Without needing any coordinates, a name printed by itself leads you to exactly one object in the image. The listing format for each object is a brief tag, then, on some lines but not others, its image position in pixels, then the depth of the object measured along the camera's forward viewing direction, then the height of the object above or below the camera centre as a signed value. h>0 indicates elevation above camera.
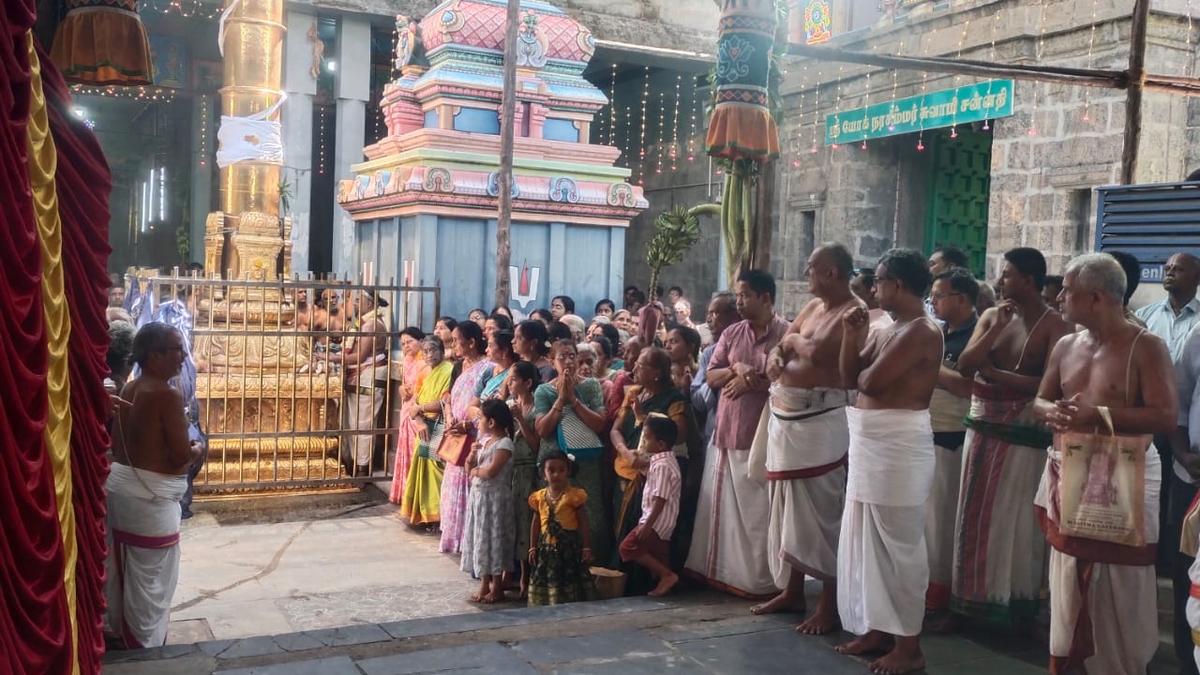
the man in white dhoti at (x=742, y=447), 5.18 -0.73
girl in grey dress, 6.14 -1.26
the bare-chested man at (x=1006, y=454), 4.54 -0.61
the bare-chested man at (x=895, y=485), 4.16 -0.70
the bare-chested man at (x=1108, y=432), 3.64 -0.40
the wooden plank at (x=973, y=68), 6.05 +1.51
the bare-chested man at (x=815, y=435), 4.62 -0.58
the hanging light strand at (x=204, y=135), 21.89 +2.92
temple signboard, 11.38 +2.26
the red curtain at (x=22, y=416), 2.61 -0.37
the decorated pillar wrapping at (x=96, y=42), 4.36 +0.95
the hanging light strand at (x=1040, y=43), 10.91 +2.75
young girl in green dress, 5.72 -1.35
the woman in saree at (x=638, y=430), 5.62 -0.73
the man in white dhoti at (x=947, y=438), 4.81 -0.59
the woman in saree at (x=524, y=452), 6.07 -0.92
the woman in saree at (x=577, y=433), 5.91 -0.78
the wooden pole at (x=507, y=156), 9.38 +1.18
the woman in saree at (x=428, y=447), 7.78 -1.18
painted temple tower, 10.03 +1.13
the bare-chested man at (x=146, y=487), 4.78 -0.96
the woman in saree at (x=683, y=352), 6.09 -0.32
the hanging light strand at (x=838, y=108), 13.92 +2.58
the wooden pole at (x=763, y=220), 5.81 +0.44
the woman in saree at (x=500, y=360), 6.61 -0.44
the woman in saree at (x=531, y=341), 6.41 -0.30
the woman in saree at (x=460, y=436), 6.91 -0.96
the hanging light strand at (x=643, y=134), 20.81 +3.25
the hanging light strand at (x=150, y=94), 20.91 +3.69
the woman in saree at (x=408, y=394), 8.12 -0.84
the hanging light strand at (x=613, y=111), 21.34 +3.74
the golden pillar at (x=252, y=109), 12.13 +1.96
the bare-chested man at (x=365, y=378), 8.91 -0.82
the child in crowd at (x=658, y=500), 5.50 -1.05
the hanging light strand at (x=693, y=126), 19.64 +3.21
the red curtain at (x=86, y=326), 3.45 -0.18
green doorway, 13.66 +1.49
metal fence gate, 8.47 -0.85
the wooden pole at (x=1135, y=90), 7.04 +1.50
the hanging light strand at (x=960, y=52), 11.85 +2.87
